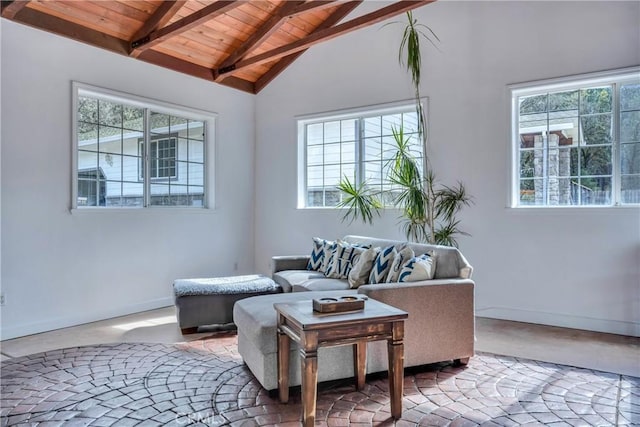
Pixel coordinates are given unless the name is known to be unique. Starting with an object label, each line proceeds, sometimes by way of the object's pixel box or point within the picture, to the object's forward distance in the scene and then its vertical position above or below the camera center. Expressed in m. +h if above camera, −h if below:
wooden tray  2.23 -0.50
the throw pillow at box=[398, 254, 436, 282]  3.00 -0.43
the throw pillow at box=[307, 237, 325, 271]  4.34 -0.49
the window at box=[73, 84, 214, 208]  4.39 +0.65
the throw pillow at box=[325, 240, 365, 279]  3.92 -0.48
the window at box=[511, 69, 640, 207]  3.89 +0.64
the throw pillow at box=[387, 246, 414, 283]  3.14 -0.40
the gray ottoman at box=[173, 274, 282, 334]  3.83 -0.81
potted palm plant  4.49 +0.19
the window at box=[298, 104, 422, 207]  5.18 +0.76
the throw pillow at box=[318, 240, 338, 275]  4.20 -0.46
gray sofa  2.54 -0.76
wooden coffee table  2.09 -0.64
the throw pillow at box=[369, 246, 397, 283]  3.32 -0.45
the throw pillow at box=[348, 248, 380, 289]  3.59 -0.51
